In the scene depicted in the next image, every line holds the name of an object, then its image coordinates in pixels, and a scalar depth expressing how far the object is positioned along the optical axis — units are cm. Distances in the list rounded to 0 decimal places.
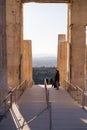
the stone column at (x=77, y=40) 2328
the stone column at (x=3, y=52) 1432
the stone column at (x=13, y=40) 2317
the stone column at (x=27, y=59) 2903
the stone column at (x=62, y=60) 2756
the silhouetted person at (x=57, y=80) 2329
